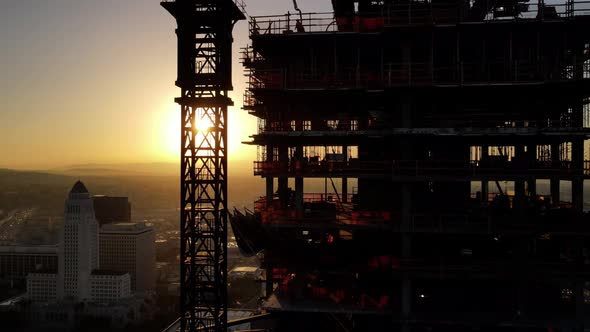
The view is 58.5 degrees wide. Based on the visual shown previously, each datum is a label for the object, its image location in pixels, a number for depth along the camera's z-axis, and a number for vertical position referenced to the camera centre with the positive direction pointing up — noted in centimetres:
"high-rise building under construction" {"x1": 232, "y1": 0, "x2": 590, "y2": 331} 3712 +26
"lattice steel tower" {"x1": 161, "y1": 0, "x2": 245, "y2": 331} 4453 +440
